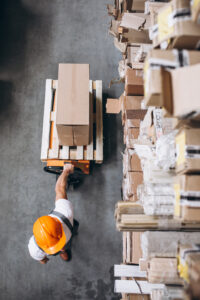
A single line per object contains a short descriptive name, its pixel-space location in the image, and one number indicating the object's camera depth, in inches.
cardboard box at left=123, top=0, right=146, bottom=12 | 146.8
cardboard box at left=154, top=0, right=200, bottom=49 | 61.6
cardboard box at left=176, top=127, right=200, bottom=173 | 62.5
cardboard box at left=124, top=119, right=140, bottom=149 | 137.7
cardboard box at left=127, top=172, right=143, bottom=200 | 126.7
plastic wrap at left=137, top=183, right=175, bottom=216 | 72.6
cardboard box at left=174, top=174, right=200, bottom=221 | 63.6
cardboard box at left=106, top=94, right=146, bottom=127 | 135.5
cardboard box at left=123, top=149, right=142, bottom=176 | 129.8
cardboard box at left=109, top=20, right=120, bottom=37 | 161.7
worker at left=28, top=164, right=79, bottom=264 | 108.6
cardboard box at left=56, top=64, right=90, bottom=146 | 127.1
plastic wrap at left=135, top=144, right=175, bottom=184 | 75.2
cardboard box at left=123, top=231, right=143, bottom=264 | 125.1
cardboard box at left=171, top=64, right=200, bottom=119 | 56.2
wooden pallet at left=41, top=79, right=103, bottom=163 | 151.2
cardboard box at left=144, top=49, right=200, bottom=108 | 58.7
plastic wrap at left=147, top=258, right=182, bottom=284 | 75.9
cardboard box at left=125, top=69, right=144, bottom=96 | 130.2
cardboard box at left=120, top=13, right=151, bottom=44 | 137.4
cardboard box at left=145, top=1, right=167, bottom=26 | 116.5
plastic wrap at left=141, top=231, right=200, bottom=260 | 78.8
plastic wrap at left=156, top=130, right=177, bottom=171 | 73.5
